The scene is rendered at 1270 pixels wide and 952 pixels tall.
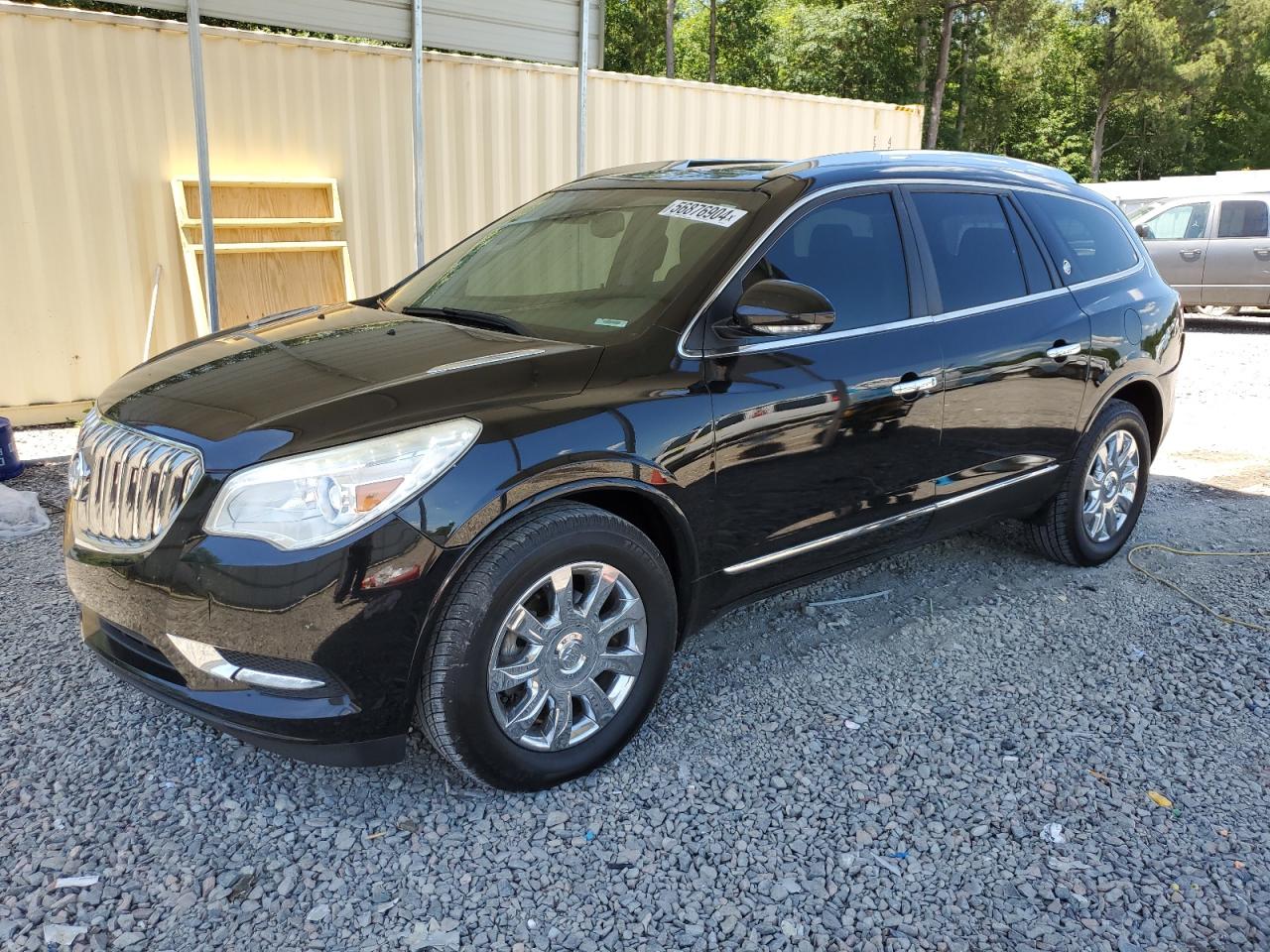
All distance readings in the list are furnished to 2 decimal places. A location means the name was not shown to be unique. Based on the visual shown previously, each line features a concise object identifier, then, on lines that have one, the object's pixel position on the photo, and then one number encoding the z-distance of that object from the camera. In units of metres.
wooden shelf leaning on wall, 7.50
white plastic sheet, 4.99
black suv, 2.50
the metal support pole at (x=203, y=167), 6.17
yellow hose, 4.27
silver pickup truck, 13.70
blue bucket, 5.73
